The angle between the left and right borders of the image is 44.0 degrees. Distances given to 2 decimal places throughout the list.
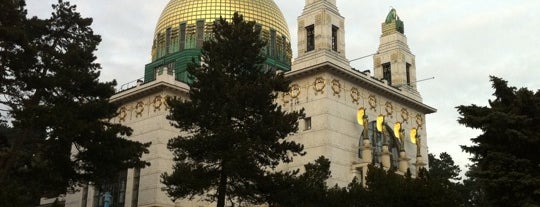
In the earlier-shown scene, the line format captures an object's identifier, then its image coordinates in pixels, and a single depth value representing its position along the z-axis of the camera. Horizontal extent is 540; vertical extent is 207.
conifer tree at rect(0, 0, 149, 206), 25.66
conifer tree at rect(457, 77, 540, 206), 21.31
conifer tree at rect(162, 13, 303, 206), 23.64
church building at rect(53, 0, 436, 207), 36.44
